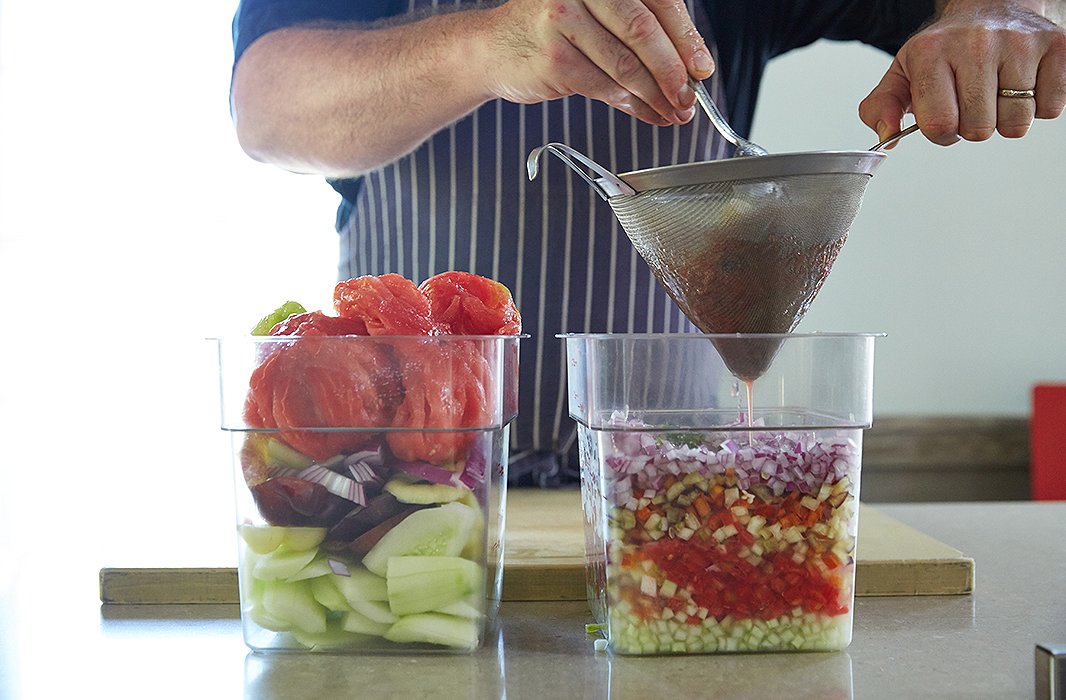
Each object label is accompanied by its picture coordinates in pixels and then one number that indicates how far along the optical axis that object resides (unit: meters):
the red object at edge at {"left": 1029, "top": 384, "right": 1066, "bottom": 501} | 2.36
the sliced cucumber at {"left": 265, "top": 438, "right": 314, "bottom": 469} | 0.61
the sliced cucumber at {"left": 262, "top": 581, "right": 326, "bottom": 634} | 0.63
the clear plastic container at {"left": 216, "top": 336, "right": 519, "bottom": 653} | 0.60
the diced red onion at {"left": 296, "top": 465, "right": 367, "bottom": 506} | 0.60
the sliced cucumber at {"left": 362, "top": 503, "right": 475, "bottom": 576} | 0.60
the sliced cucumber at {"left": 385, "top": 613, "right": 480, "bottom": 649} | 0.63
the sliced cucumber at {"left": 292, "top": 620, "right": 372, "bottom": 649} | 0.64
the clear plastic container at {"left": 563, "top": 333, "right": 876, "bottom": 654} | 0.62
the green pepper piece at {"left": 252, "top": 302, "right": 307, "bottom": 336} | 0.68
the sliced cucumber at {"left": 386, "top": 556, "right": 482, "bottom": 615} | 0.61
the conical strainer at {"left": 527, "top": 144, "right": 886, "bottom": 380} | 0.71
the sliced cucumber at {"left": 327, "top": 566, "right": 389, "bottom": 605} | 0.61
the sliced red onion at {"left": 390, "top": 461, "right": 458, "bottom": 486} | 0.60
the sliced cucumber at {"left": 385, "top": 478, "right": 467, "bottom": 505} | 0.60
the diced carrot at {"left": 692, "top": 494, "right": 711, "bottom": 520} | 0.62
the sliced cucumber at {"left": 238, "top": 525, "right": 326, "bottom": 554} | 0.61
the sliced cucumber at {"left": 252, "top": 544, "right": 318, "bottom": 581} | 0.61
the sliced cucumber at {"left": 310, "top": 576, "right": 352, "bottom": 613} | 0.62
